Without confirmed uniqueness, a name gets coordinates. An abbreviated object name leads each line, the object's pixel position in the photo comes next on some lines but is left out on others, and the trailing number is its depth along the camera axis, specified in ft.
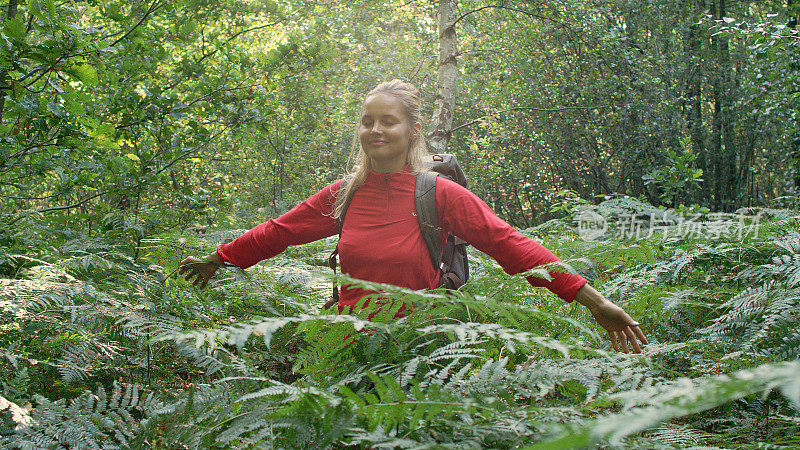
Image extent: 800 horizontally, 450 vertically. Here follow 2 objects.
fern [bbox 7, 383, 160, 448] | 5.79
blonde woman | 9.00
